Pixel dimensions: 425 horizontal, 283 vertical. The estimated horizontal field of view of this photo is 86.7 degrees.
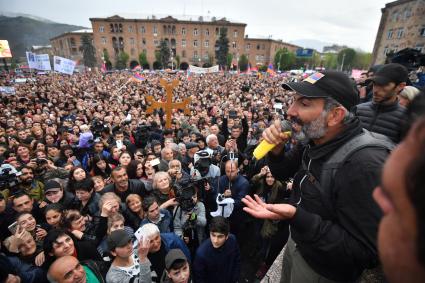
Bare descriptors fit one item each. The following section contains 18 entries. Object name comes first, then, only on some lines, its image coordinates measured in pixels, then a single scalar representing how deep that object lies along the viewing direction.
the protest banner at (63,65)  17.89
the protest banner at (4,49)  35.31
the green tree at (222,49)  60.28
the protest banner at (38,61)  19.45
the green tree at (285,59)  68.69
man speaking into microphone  1.24
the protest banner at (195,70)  26.81
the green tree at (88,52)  61.35
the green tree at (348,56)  75.80
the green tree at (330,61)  89.56
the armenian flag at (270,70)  25.36
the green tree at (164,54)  59.81
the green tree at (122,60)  64.44
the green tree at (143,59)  64.50
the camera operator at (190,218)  3.60
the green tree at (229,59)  63.60
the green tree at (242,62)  67.39
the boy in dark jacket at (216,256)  2.95
